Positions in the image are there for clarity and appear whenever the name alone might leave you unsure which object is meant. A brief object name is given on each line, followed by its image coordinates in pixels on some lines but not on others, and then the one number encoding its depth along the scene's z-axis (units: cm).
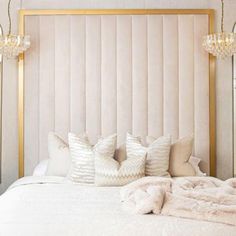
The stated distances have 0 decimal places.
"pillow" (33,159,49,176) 359
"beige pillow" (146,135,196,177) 337
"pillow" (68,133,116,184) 320
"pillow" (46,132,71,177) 344
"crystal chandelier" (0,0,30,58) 358
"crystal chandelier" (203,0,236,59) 359
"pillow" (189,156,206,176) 350
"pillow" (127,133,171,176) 327
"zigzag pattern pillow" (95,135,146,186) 307
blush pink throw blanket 214
